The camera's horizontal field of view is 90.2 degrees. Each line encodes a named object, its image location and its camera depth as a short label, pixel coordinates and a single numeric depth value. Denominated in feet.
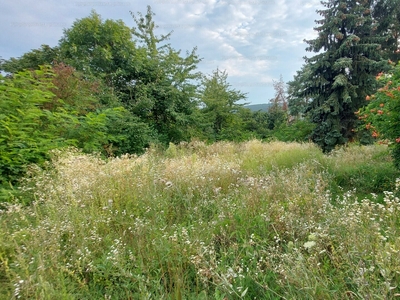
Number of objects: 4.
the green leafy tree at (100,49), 30.96
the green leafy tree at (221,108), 48.39
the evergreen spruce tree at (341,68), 34.86
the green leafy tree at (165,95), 32.65
